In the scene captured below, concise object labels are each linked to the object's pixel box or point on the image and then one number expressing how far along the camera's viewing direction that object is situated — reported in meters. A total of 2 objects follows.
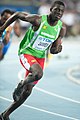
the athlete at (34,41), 11.99
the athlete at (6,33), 17.14
